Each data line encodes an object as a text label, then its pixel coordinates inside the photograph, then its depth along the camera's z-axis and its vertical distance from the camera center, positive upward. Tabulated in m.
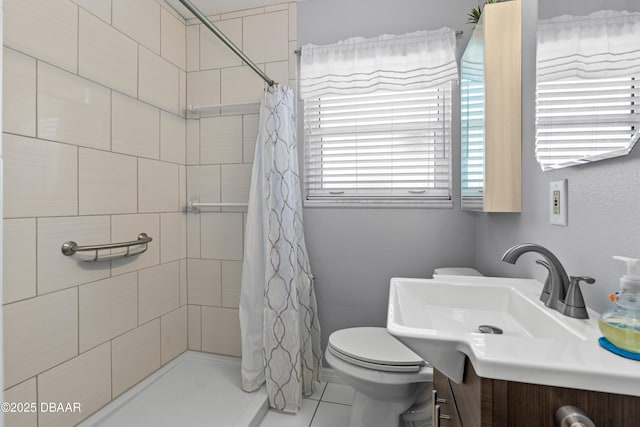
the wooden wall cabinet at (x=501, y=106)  1.21 +0.43
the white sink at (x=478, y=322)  0.51 -0.26
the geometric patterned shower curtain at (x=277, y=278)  1.63 -0.35
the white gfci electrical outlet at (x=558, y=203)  0.90 +0.04
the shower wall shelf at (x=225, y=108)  1.98 +0.68
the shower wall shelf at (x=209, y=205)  1.94 +0.05
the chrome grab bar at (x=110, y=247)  1.35 -0.17
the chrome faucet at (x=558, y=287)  0.71 -0.18
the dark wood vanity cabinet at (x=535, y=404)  0.45 -0.29
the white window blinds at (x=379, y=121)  1.77 +0.55
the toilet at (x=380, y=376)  1.26 -0.67
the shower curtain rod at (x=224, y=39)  1.21 +0.79
